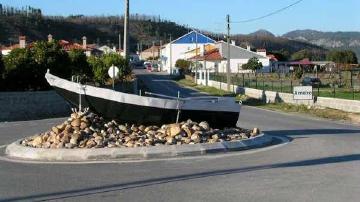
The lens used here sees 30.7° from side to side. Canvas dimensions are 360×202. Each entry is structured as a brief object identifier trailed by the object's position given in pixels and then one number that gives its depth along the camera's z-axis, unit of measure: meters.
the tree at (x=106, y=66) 49.03
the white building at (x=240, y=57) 124.12
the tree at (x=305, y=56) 174.73
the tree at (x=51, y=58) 38.78
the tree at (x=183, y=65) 120.31
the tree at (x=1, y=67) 35.43
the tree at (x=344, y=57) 134.62
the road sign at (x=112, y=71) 28.56
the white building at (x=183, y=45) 148.75
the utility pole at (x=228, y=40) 59.46
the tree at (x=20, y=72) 36.66
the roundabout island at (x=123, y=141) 14.52
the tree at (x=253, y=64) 109.68
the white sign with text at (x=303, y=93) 38.47
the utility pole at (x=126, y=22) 36.16
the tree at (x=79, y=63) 43.33
